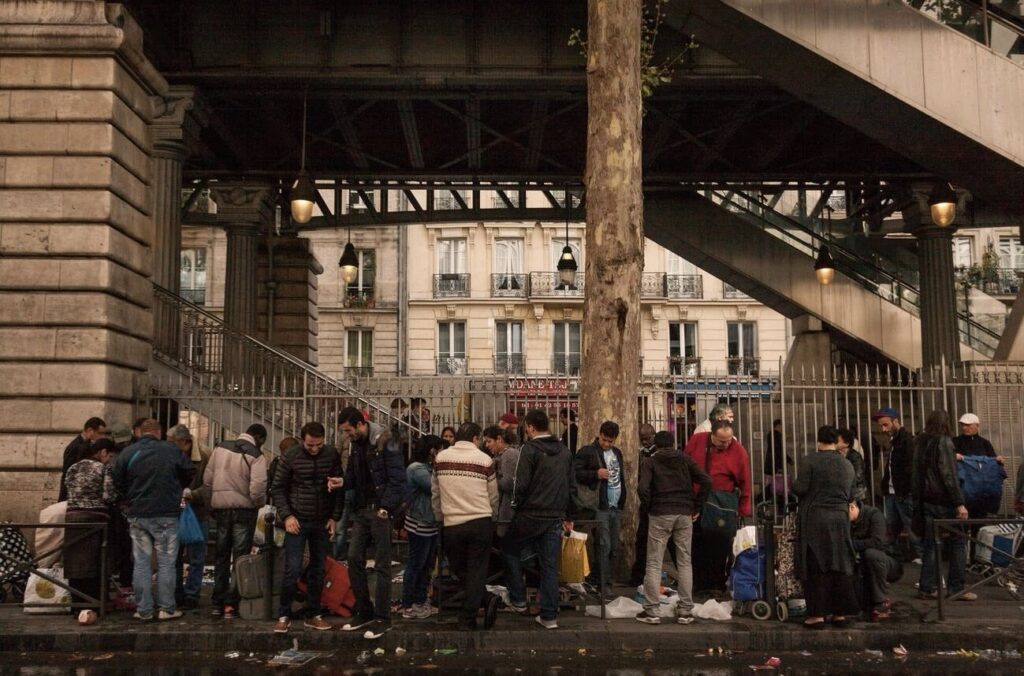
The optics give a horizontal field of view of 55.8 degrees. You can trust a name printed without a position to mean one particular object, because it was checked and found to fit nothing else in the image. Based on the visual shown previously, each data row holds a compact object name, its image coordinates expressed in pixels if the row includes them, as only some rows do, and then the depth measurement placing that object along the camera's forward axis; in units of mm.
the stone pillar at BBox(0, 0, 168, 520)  11617
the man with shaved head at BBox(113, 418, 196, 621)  8680
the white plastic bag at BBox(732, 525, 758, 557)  8817
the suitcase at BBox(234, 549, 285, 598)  8812
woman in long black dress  8383
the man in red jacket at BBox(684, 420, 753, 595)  9641
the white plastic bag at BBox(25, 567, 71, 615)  9125
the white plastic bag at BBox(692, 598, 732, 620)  8859
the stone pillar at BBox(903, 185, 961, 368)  18641
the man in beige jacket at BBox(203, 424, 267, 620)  9086
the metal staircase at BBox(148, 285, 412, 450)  13805
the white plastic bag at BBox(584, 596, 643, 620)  8984
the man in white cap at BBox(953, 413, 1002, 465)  10711
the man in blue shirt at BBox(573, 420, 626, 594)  9539
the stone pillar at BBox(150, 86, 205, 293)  15148
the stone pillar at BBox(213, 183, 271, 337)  21438
